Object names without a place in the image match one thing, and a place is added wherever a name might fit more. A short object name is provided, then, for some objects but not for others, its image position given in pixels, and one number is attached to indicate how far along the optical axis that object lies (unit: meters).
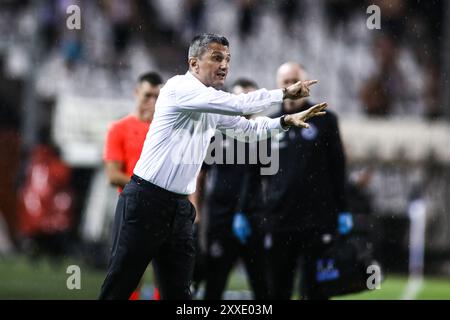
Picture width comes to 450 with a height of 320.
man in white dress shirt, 14.74
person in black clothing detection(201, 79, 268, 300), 20.66
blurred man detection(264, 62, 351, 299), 18.91
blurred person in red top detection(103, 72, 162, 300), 19.95
